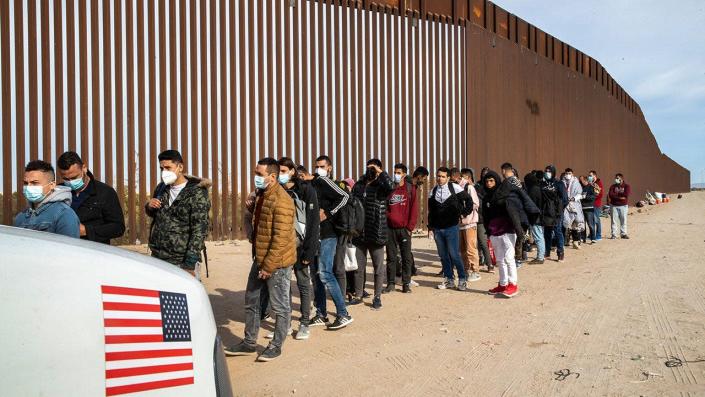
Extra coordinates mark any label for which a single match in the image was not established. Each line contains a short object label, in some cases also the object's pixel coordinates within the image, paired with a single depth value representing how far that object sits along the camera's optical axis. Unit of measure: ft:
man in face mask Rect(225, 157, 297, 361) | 15.80
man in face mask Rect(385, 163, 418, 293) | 25.54
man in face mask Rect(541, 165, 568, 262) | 35.80
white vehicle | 5.18
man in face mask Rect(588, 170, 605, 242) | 45.13
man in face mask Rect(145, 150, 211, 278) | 14.79
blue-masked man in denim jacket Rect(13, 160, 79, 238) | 12.79
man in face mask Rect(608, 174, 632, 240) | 48.01
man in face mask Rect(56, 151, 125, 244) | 15.78
